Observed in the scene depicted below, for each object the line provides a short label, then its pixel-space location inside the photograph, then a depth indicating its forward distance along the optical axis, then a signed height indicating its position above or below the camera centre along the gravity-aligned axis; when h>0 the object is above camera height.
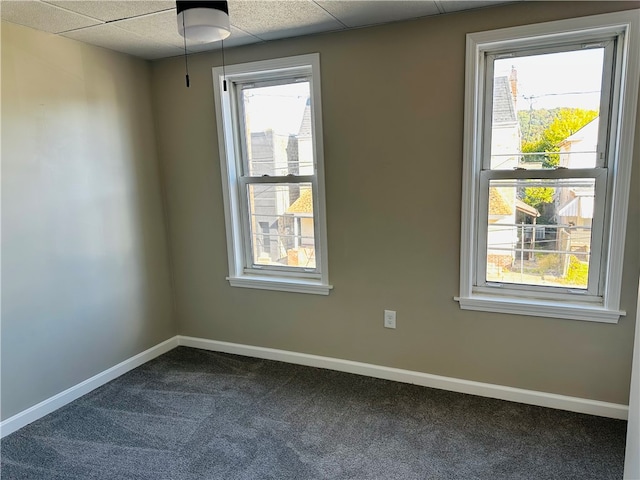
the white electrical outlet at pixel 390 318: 2.80 -0.99
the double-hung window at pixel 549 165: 2.17 -0.01
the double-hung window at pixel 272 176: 2.91 -0.02
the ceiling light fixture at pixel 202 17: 1.57 +0.58
